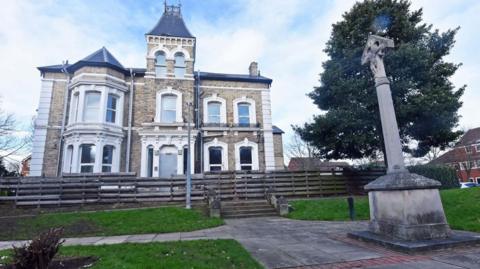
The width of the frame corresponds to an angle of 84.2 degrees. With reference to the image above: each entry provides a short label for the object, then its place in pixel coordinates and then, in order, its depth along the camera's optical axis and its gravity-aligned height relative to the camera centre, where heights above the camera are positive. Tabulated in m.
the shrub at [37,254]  3.62 -0.77
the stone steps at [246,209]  11.31 -0.82
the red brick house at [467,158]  43.75 +4.34
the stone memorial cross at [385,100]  6.40 +2.13
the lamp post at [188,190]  11.73 +0.09
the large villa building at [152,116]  16.31 +5.12
